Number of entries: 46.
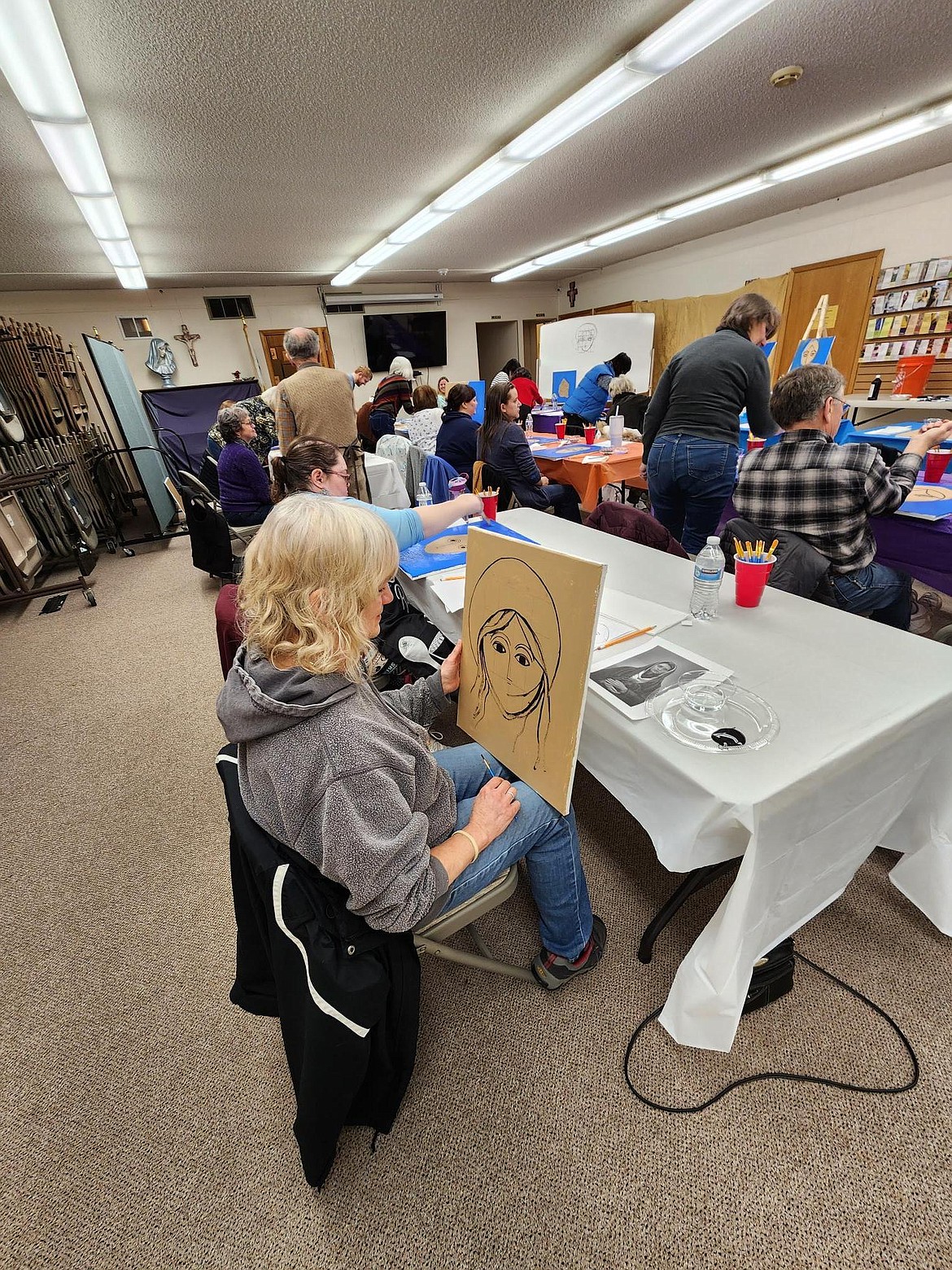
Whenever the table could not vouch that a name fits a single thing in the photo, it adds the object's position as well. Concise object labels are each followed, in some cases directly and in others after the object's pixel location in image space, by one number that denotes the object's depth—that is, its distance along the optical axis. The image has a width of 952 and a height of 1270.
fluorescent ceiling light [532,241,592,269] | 6.51
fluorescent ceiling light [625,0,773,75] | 1.91
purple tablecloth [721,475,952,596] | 1.87
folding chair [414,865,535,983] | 0.96
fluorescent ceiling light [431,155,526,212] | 3.40
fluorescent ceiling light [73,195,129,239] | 3.42
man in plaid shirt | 1.60
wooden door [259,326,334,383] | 7.93
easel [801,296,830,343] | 3.76
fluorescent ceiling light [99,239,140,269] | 4.47
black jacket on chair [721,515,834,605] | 1.65
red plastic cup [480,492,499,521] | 1.99
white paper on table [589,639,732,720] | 1.01
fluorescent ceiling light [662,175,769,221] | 4.48
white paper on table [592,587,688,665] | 1.23
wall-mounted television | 8.43
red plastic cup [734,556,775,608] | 1.27
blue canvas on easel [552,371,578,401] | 5.98
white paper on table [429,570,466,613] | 1.46
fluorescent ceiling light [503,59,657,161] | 2.37
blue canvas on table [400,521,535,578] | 1.75
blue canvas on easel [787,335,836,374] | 3.21
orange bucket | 3.43
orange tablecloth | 3.62
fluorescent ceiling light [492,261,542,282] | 7.44
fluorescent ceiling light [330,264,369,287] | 6.59
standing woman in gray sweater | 2.23
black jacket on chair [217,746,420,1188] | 0.71
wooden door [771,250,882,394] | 5.34
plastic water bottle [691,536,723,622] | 1.25
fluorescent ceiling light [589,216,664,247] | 5.51
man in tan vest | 2.79
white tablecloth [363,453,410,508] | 3.23
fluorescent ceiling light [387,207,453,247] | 4.51
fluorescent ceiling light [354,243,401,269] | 5.56
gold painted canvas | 0.83
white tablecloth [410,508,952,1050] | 0.83
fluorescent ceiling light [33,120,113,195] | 2.40
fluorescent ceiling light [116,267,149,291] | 5.65
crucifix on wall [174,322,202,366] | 7.36
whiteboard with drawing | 6.93
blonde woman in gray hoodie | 0.72
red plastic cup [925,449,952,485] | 2.21
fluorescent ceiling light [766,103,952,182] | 3.29
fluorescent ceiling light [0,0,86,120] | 1.63
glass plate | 0.88
